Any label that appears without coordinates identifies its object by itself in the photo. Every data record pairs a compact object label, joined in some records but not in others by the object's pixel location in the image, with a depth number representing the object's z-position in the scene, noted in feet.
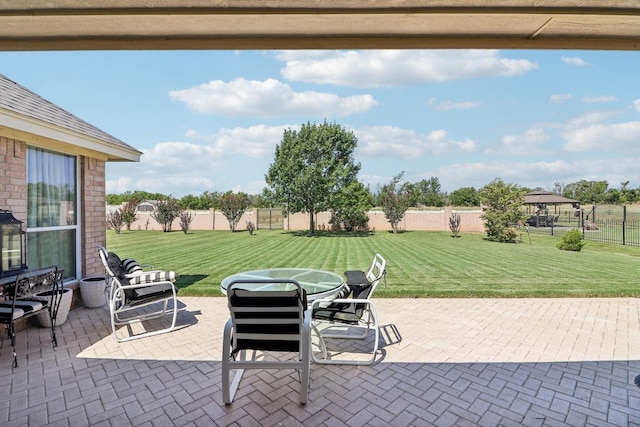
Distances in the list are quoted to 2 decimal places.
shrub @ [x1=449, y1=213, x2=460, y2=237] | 61.05
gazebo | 69.51
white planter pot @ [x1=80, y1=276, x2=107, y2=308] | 17.47
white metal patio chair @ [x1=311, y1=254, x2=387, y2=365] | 11.23
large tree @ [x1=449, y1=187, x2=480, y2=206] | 127.75
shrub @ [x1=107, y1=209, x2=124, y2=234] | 61.67
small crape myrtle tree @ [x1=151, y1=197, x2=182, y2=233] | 68.03
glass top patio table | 11.21
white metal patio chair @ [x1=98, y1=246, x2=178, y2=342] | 13.60
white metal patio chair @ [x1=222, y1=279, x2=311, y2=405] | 8.65
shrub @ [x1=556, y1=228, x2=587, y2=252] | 39.35
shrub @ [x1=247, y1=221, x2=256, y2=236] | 65.33
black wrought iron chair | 11.23
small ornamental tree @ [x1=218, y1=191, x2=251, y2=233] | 70.18
